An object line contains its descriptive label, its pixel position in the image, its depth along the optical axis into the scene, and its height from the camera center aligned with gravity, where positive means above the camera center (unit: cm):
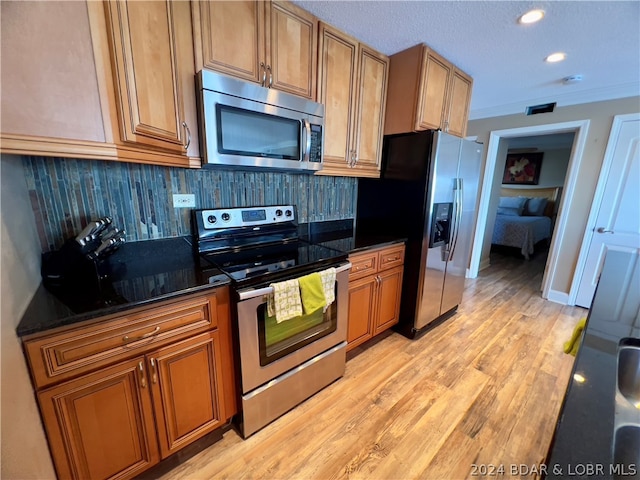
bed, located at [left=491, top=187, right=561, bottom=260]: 476 -56
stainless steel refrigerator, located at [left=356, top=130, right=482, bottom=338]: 200 -19
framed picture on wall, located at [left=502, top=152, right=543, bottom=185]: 624 +50
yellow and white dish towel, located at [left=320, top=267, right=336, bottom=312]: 146 -55
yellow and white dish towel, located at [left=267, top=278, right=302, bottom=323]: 128 -58
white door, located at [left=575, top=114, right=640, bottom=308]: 258 -7
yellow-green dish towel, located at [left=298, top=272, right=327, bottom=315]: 137 -57
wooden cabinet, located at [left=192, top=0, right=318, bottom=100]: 125 +73
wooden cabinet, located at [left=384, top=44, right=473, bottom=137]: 195 +75
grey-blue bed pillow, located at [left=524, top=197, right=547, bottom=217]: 584 -38
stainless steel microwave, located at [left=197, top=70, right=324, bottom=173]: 128 +31
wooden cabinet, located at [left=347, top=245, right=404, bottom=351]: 188 -81
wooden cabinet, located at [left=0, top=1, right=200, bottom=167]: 79 +35
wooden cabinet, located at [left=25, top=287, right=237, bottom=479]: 91 -84
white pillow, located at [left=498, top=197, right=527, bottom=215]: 603 -32
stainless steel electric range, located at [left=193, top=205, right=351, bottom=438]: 128 -68
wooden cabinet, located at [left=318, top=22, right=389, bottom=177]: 172 +60
